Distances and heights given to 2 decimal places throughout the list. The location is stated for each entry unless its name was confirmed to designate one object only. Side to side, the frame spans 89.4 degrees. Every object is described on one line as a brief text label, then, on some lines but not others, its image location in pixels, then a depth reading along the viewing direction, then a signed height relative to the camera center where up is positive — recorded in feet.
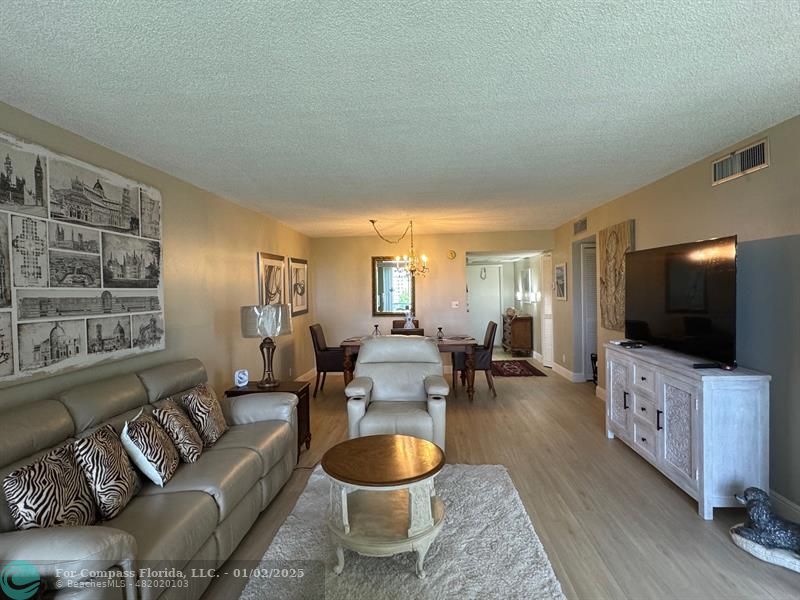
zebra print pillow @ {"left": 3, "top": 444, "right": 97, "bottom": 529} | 4.98 -2.50
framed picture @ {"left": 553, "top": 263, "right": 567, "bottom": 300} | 20.84 +0.55
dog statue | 6.94 -4.22
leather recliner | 10.35 -2.78
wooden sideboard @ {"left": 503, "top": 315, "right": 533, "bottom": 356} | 28.04 -2.98
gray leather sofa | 4.50 -3.08
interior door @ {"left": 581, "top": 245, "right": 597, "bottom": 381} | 19.70 -0.33
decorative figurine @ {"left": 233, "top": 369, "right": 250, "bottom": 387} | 11.65 -2.35
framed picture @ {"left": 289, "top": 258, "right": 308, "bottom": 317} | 20.11 +0.57
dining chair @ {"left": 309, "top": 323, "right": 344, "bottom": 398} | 18.24 -2.82
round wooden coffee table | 6.59 -3.76
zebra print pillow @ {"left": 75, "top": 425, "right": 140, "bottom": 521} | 5.88 -2.60
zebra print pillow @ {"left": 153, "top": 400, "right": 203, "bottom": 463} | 7.65 -2.59
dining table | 17.13 -2.40
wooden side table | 11.24 -2.78
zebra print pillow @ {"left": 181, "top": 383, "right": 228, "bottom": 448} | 8.58 -2.54
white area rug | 6.35 -4.65
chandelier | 21.14 +1.73
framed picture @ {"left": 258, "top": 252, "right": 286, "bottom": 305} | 16.49 +0.73
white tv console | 8.18 -2.99
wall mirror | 23.25 +0.35
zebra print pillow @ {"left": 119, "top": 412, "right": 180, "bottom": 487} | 6.75 -2.58
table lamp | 11.64 -0.83
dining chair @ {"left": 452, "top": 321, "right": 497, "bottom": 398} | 17.84 -2.91
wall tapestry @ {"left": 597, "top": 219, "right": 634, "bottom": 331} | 14.30 +0.74
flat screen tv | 8.62 -0.23
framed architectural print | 6.72 +0.68
